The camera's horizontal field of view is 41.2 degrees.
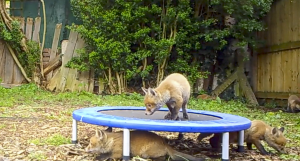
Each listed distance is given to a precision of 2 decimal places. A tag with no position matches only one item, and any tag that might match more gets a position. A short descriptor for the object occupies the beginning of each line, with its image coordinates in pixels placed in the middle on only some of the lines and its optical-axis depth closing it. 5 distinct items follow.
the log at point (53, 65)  11.39
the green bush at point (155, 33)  10.25
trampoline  3.74
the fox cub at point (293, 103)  8.94
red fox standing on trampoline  4.27
